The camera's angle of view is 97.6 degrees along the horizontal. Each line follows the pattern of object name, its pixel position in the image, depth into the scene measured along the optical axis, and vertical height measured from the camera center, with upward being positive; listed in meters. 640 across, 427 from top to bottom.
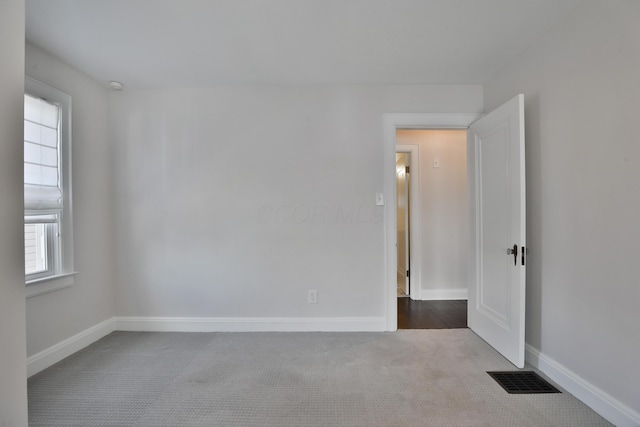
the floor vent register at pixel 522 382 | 1.85 -1.18
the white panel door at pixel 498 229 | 2.09 -0.14
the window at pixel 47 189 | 2.14 +0.21
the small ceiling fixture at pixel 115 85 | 2.71 +1.27
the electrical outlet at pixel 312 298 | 2.83 -0.86
